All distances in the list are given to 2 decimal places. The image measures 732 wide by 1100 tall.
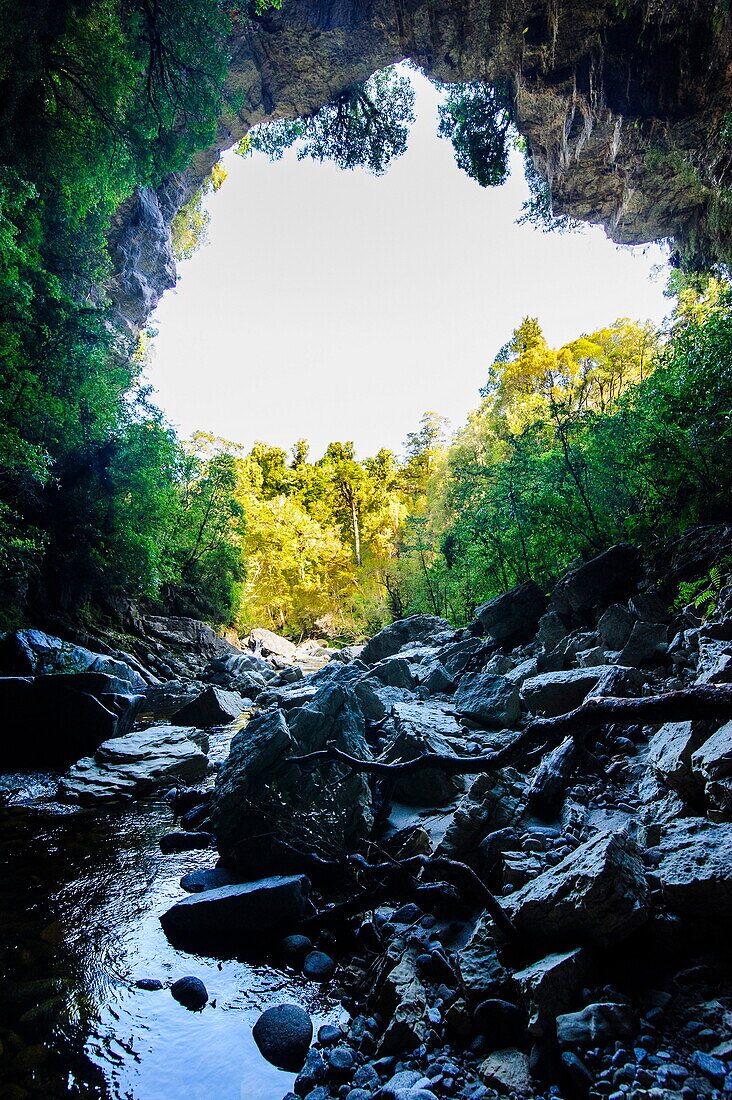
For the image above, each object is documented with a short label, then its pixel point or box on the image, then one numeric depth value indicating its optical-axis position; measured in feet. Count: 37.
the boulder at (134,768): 17.37
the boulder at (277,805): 11.01
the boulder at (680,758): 7.71
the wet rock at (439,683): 24.62
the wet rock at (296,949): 8.47
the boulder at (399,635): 46.80
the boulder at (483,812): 9.16
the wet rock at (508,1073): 4.88
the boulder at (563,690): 13.87
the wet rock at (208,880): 10.70
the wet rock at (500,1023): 5.55
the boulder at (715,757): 7.00
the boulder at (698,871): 5.56
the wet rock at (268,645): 85.87
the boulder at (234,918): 9.05
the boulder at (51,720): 21.44
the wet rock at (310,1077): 5.87
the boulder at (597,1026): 4.83
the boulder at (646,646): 14.15
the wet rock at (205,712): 30.07
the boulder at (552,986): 5.16
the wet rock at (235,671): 46.78
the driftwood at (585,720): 7.10
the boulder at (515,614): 25.95
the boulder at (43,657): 26.81
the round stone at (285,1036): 6.46
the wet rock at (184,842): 12.98
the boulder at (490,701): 16.75
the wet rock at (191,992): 7.58
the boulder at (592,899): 5.62
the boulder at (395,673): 27.35
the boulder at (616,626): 16.33
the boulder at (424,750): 12.47
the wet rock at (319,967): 7.93
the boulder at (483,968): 6.00
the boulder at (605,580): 20.04
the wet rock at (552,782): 9.90
